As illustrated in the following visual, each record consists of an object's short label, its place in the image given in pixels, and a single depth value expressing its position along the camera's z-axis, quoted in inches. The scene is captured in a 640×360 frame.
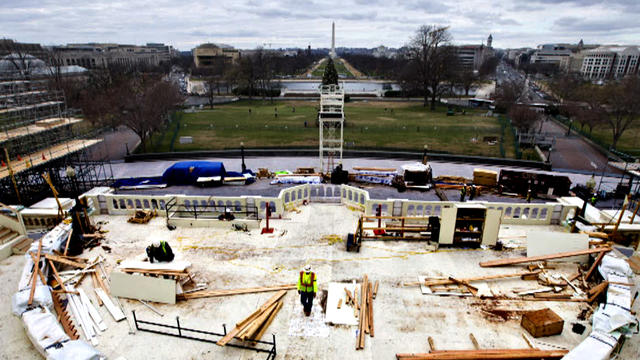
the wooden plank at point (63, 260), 439.6
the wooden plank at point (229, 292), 396.8
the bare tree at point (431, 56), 2652.6
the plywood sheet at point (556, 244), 458.6
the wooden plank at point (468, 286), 408.2
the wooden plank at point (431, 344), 327.7
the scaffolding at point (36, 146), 825.5
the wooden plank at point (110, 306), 366.6
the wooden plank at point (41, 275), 401.4
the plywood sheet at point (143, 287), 386.9
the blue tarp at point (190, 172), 942.4
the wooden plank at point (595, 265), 426.0
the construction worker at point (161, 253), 423.2
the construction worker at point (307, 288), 362.3
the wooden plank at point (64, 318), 346.9
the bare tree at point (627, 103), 1373.0
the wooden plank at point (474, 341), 332.8
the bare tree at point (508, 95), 2191.8
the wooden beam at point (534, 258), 443.2
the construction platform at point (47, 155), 777.3
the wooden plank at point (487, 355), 316.2
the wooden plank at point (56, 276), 404.2
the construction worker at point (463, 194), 743.2
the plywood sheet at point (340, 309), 364.5
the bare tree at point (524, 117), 1601.9
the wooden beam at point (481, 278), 421.1
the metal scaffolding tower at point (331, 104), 856.9
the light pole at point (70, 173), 590.1
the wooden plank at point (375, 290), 404.8
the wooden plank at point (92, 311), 358.3
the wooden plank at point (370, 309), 351.3
